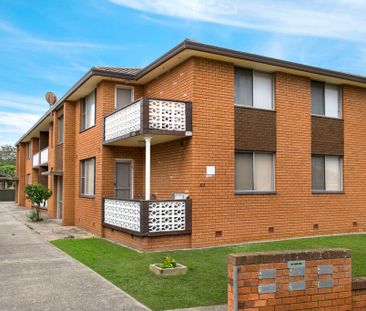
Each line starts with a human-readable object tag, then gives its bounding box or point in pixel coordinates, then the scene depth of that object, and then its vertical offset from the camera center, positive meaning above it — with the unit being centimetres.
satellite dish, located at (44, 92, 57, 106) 2762 +527
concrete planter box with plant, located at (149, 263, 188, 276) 890 -193
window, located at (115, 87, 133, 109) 1652 +322
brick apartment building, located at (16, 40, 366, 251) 1274 +100
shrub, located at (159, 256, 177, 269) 908 -182
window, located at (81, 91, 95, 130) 1789 +291
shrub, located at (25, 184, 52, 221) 2180 -84
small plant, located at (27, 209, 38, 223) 2229 -196
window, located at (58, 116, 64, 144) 2211 +256
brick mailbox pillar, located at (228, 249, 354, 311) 562 -139
